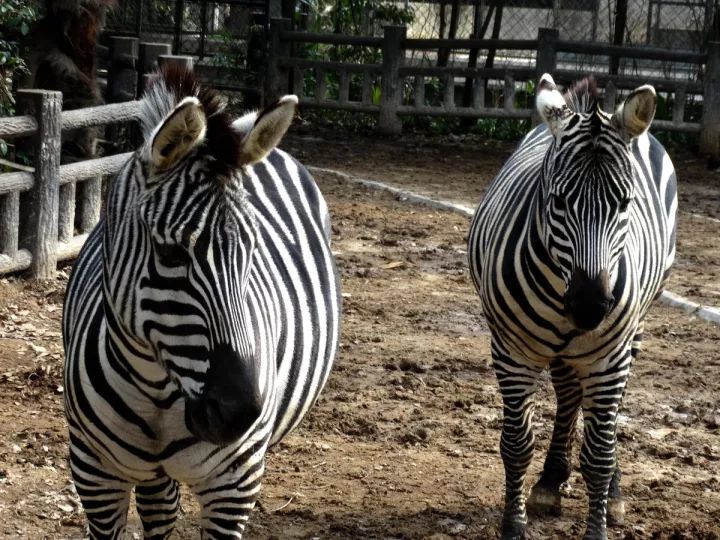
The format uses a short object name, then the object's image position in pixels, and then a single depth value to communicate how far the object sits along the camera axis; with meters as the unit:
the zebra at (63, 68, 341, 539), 5.70
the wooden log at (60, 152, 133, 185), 16.87
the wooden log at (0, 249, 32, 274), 15.55
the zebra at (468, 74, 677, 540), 8.46
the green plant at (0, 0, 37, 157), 17.00
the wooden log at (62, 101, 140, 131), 16.81
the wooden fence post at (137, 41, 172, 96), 19.69
